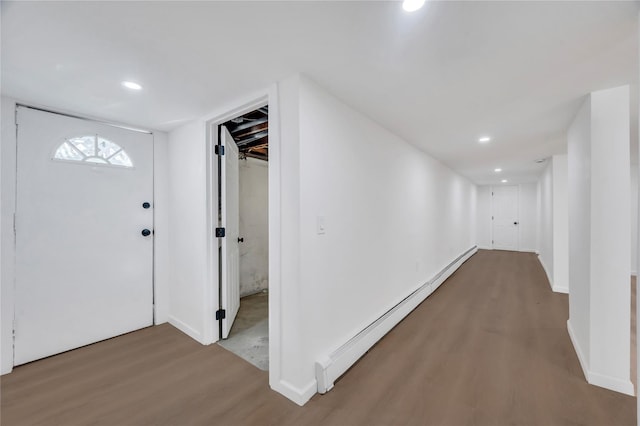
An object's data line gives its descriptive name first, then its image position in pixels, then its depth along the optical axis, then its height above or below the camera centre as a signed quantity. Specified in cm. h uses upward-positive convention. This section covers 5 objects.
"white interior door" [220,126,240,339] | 262 -20
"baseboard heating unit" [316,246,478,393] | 183 -117
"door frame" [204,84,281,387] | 185 +14
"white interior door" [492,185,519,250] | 829 -16
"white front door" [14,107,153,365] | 220 -20
